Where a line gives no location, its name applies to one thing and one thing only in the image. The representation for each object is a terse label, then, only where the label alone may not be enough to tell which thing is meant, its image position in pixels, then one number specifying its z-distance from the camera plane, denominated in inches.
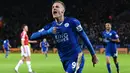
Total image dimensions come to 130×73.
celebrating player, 316.5
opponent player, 751.8
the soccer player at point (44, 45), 1579.7
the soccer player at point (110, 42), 730.8
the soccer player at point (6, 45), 1530.6
